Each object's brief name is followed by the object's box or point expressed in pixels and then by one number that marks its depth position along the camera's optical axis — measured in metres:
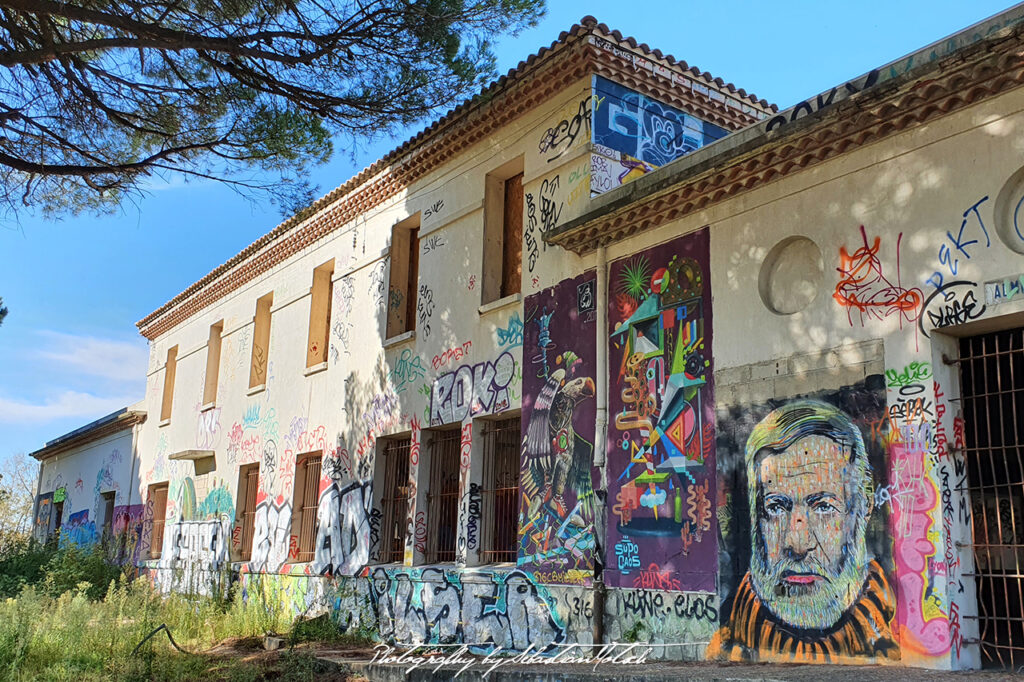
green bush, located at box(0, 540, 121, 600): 17.28
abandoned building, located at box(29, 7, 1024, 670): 6.18
